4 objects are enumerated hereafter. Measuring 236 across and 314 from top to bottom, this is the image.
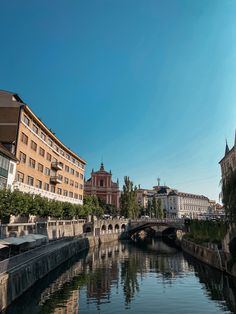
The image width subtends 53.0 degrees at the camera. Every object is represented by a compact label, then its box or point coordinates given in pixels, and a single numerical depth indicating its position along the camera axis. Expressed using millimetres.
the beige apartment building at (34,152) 45164
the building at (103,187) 117166
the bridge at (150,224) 83655
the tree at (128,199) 91112
